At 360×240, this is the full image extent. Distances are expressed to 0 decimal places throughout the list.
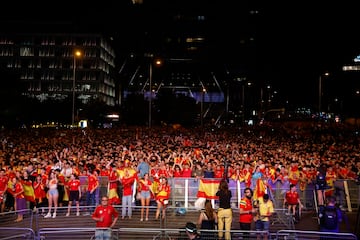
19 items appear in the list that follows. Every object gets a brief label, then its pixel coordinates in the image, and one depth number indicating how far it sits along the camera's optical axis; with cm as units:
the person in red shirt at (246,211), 1139
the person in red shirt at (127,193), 1416
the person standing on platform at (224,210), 1100
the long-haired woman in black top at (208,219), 1073
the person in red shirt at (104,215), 1068
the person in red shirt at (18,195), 1448
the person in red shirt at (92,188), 1497
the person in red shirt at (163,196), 1375
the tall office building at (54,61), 12012
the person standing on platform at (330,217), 987
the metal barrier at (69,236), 1076
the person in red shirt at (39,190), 1515
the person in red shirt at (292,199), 1436
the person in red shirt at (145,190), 1434
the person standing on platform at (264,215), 1130
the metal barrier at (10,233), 1111
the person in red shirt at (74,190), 1480
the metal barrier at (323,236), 911
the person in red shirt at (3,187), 1458
